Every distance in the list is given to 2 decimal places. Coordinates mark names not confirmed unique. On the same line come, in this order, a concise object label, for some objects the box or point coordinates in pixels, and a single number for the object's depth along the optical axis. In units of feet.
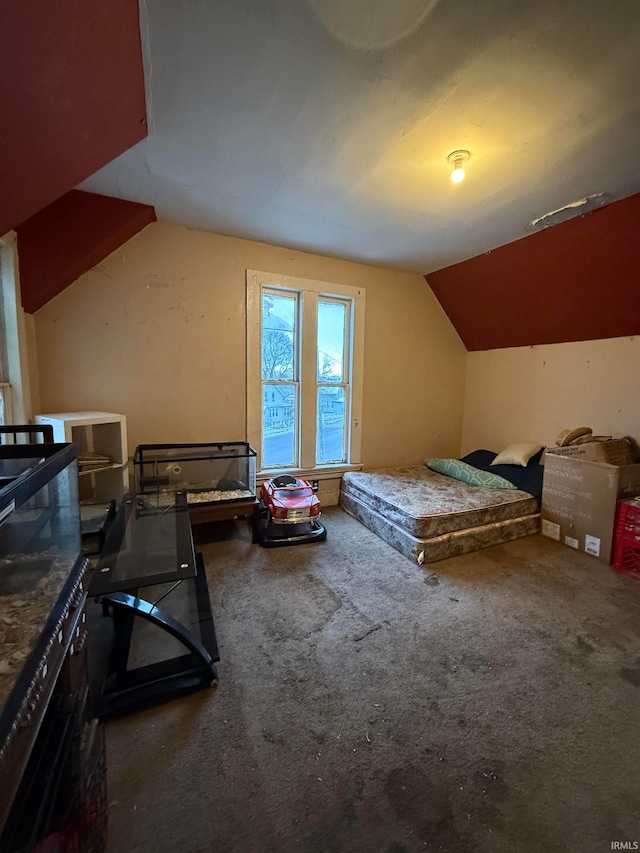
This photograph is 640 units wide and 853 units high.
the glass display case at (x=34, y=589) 2.44
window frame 9.77
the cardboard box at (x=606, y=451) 8.11
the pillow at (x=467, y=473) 10.09
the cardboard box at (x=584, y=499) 7.64
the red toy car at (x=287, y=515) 8.59
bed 7.96
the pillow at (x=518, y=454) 10.57
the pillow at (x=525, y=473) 9.54
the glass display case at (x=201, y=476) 8.34
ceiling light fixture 5.63
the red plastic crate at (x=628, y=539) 7.25
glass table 4.38
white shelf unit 7.35
